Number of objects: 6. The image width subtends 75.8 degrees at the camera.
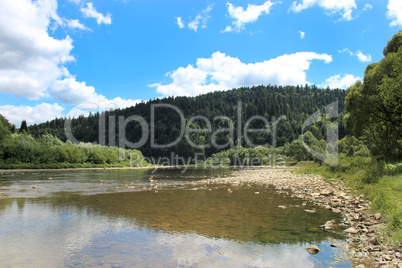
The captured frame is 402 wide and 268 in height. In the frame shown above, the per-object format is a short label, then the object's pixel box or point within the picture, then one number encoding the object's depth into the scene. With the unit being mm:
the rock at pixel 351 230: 9681
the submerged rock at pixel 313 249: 8076
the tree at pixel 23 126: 137775
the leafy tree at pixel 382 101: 22219
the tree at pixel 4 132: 75662
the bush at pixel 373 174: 18534
